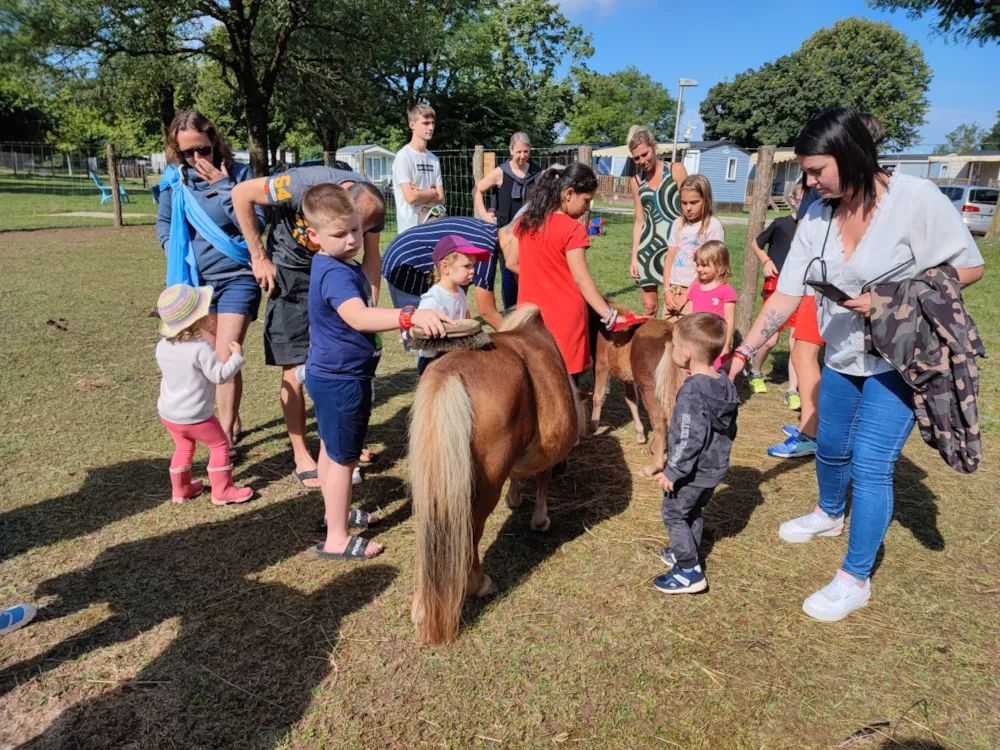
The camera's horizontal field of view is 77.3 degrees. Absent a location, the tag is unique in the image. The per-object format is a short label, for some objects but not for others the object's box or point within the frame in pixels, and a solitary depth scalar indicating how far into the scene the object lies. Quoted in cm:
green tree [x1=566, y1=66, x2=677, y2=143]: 7850
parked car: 2255
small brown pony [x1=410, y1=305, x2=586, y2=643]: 238
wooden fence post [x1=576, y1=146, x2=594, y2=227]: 811
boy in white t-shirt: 545
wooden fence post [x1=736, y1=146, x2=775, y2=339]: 699
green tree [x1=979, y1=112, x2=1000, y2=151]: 8262
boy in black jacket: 287
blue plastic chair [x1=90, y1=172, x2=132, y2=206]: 2658
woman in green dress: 550
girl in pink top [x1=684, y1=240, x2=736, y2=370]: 447
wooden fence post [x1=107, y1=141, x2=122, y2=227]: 1712
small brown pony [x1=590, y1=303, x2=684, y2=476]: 398
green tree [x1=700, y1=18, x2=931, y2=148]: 5184
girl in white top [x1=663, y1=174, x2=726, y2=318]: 487
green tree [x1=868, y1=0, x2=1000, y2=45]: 1611
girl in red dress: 381
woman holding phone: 254
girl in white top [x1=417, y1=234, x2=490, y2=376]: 316
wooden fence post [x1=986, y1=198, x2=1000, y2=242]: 1847
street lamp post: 2167
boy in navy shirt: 279
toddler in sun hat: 349
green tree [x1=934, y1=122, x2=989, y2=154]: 10182
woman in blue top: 378
